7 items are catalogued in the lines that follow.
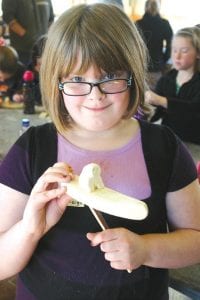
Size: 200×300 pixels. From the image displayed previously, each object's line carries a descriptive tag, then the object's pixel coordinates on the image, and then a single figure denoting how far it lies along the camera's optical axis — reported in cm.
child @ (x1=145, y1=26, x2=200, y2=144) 187
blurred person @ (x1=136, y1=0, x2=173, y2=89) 391
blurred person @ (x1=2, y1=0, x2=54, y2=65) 371
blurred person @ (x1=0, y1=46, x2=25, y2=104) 235
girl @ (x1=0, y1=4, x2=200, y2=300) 69
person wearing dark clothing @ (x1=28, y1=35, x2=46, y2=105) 215
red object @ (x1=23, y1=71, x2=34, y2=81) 224
